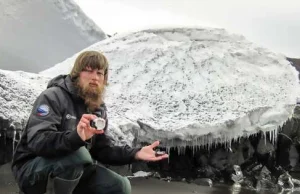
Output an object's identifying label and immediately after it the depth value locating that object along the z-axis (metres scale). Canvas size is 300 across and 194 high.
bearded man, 2.66
